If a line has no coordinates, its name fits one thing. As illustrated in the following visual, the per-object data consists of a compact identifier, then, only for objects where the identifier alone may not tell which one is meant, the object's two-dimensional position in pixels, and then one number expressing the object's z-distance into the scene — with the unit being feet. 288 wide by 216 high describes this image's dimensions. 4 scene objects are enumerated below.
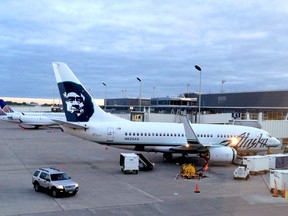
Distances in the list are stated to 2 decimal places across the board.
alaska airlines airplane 106.11
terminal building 281.58
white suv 66.44
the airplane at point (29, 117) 259.19
